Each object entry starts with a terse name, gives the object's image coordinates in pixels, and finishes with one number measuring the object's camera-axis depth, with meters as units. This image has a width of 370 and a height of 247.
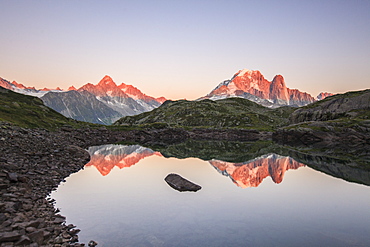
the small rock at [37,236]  16.78
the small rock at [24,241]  15.64
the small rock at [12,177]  26.87
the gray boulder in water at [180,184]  36.62
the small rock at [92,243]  18.58
